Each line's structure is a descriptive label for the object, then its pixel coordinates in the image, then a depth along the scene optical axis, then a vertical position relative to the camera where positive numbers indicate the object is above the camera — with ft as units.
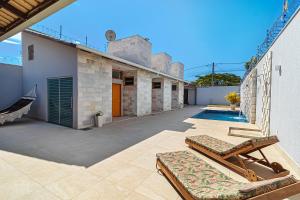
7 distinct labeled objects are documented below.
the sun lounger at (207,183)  4.54 -3.72
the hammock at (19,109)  21.00 -2.07
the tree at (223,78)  102.20 +13.63
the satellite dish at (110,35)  40.83 +16.99
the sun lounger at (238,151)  8.38 -3.81
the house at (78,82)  19.98 +2.36
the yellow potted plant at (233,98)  44.19 -0.22
